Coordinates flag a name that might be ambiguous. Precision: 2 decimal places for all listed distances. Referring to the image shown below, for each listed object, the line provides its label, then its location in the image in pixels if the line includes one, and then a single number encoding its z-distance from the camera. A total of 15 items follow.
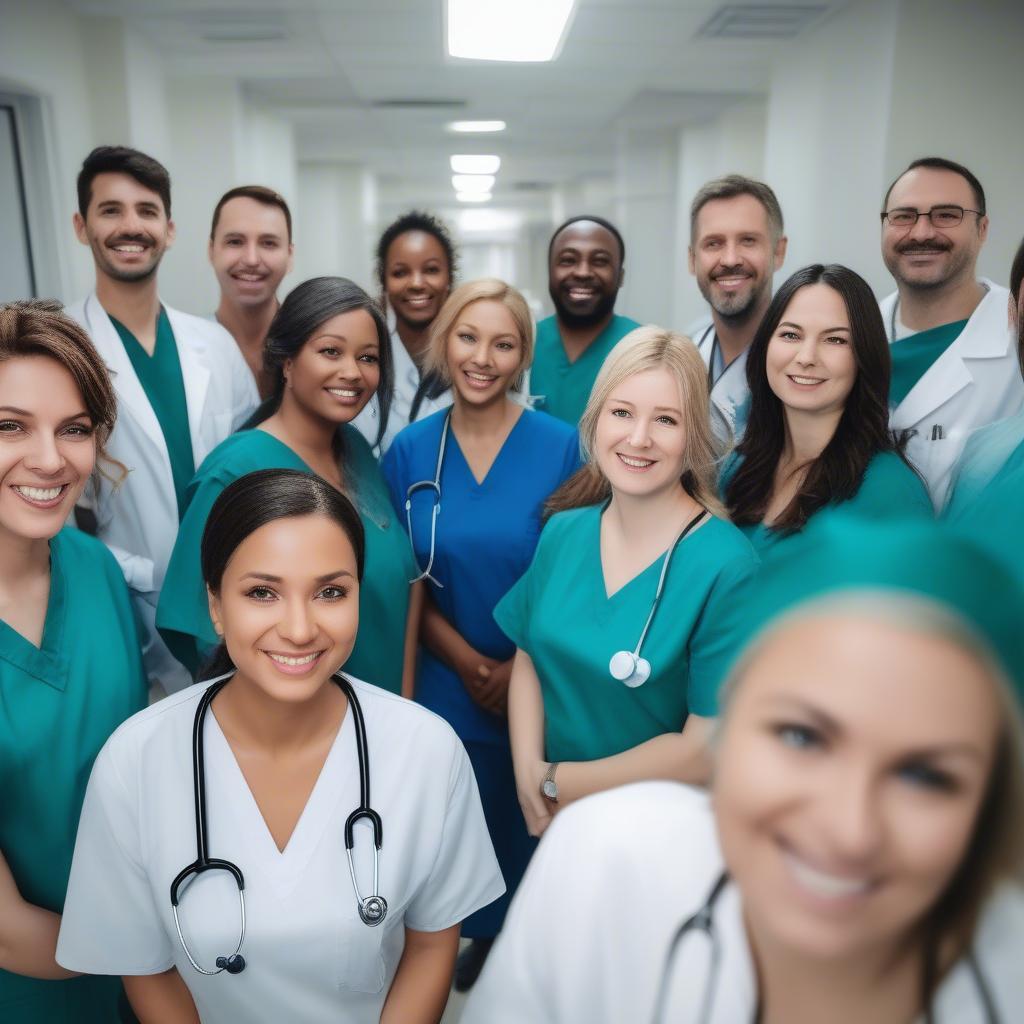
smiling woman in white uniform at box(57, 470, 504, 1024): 0.97
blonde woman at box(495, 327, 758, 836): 1.25
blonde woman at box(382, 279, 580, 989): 1.73
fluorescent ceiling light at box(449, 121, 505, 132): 6.01
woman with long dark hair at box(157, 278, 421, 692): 1.49
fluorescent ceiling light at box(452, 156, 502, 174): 7.76
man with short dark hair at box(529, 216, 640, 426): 2.58
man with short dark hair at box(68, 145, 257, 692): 1.90
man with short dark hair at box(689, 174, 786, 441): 2.19
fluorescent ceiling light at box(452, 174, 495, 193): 9.03
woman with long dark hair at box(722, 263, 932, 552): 1.42
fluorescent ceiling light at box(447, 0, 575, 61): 3.43
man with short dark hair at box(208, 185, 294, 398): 2.57
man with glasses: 1.84
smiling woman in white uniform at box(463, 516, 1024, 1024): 0.43
